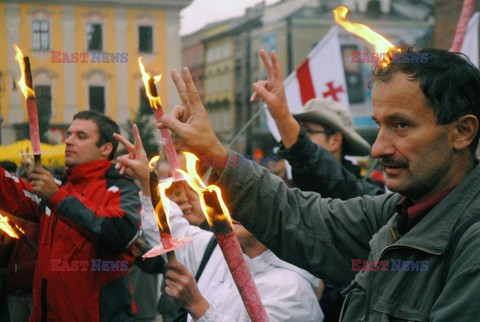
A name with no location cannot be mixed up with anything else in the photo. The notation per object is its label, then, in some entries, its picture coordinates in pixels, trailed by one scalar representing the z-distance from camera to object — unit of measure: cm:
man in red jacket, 383
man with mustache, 185
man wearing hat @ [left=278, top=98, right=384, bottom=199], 365
